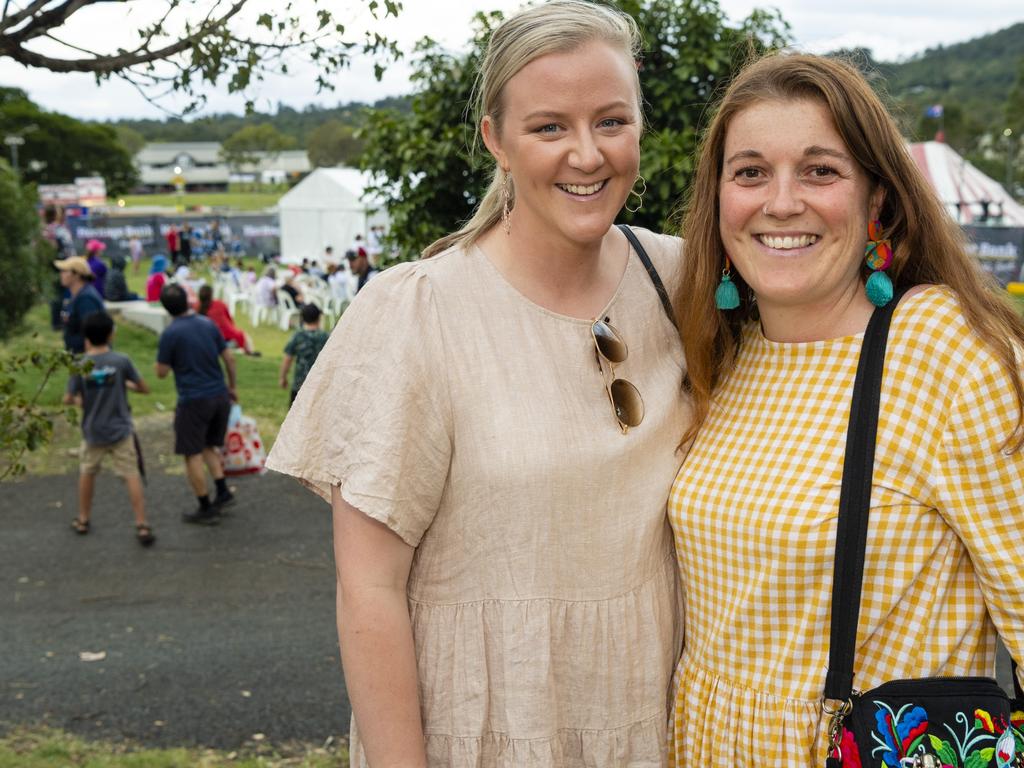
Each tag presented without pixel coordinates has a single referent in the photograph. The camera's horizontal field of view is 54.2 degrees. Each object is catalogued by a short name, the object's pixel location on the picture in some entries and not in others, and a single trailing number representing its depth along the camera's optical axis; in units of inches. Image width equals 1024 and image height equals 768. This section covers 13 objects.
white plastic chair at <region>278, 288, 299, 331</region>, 727.7
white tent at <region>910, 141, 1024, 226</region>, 915.4
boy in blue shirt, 298.8
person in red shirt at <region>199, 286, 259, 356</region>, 362.0
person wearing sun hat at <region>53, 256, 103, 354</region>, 403.9
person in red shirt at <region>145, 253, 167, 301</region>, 748.6
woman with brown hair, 71.0
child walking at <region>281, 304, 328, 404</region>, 335.3
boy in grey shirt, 283.7
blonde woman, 74.9
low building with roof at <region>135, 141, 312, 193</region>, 5039.4
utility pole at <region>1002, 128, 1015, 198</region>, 2133.4
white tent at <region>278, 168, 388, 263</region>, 1007.0
